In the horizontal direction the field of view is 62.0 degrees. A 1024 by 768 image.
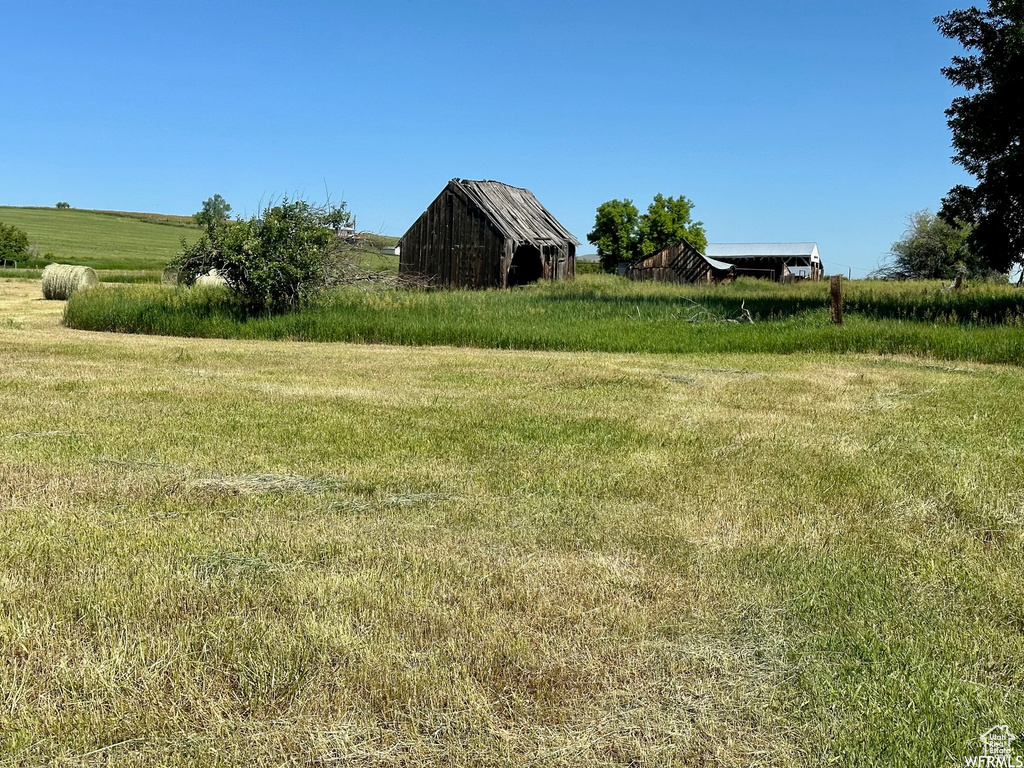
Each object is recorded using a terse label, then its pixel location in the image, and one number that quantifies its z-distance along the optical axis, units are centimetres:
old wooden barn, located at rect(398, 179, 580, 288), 3584
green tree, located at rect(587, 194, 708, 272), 9081
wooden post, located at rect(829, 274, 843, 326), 1805
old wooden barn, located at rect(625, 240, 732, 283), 6141
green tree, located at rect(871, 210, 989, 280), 6181
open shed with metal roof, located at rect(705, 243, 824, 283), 8038
